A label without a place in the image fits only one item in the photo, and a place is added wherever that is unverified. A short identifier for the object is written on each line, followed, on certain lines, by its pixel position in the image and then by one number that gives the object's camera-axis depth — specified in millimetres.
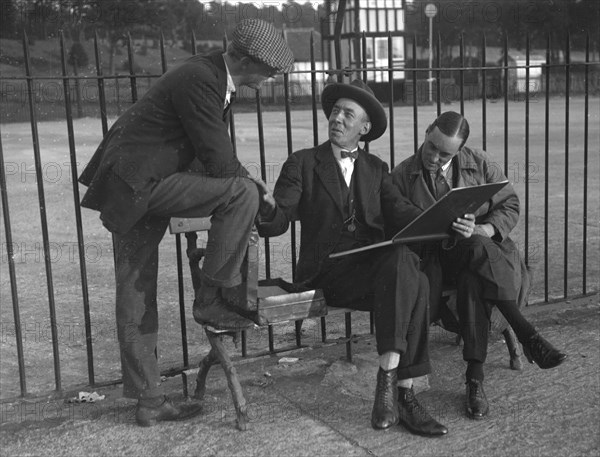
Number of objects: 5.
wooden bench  3428
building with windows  43719
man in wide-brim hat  3568
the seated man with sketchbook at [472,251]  3738
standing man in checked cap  3184
